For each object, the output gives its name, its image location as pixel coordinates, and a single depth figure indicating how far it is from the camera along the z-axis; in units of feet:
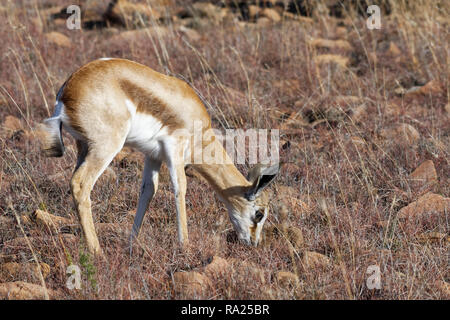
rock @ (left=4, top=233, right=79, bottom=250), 28.25
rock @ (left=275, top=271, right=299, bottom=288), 25.38
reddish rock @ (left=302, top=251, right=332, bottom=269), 26.81
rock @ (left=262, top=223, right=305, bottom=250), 29.66
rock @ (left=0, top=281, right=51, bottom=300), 23.52
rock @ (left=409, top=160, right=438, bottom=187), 36.24
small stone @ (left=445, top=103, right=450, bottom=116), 46.80
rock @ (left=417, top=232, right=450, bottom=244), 29.81
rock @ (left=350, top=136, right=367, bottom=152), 40.45
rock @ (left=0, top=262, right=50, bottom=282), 25.62
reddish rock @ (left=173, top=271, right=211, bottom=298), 24.21
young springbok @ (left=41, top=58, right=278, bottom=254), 26.96
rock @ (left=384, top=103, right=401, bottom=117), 46.78
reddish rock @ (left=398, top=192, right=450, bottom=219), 32.14
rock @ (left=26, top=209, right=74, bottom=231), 30.32
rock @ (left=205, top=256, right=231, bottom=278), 25.53
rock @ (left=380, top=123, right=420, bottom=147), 41.63
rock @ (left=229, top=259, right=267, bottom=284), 25.35
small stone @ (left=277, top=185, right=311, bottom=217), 32.86
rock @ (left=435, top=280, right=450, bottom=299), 25.22
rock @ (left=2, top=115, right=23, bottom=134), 44.34
